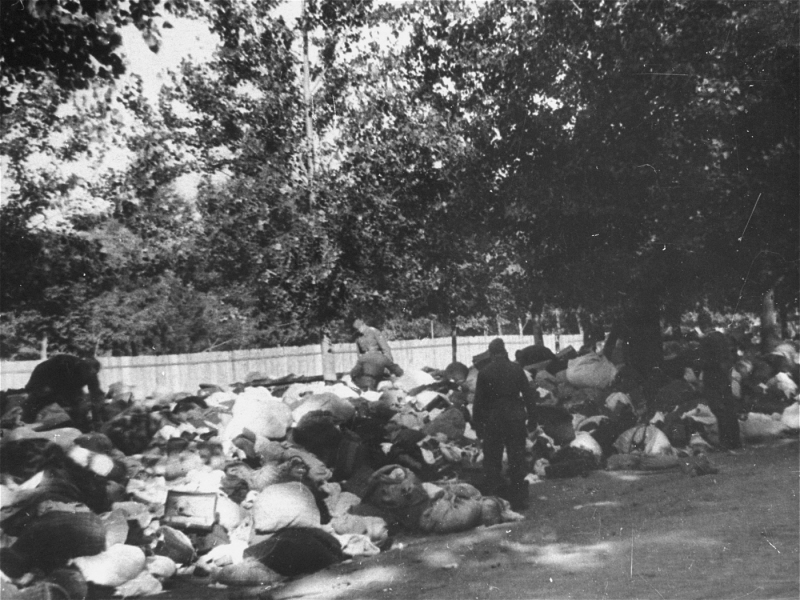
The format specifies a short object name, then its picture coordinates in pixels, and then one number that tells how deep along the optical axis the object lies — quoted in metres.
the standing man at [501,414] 7.76
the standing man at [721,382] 10.02
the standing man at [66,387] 7.26
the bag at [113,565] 5.07
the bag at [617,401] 10.70
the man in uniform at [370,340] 11.10
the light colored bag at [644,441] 9.50
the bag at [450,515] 6.73
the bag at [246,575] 5.36
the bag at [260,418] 7.79
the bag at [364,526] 6.37
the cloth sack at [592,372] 11.53
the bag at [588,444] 9.37
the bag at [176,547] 5.75
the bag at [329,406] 8.30
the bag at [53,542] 4.90
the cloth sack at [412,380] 11.05
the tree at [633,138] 10.45
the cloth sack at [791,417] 10.84
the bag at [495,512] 7.01
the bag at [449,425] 9.30
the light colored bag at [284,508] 5.90
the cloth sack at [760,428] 10.65
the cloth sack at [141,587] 5.17
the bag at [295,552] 5.49
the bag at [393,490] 6.89
